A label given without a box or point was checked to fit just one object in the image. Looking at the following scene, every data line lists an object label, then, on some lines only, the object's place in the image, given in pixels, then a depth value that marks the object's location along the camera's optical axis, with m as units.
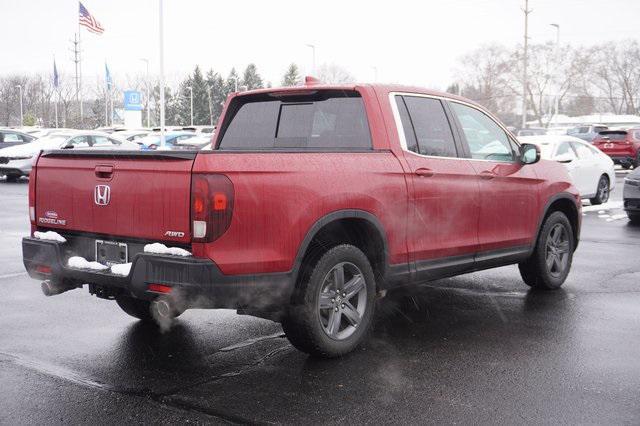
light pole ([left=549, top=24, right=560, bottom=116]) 58.62
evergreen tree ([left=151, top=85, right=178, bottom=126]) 106.44
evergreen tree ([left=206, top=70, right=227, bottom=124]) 103.06
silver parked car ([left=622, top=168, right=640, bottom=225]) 13.22
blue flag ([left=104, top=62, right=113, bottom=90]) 71.25
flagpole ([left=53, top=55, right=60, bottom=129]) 73.69
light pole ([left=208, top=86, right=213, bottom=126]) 95.04
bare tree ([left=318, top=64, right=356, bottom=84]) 87.88
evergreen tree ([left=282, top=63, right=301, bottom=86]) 95.00
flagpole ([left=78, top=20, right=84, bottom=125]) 79.06
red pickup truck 4.16
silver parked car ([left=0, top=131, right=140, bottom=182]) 23.23
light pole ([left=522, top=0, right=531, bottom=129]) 60.31
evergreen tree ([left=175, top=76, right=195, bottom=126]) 100.12
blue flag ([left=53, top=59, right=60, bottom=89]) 73.69
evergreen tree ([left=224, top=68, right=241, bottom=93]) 104.44
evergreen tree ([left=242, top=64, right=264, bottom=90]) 103.69
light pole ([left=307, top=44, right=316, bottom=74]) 53.69
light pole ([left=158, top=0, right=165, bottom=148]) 30.67
